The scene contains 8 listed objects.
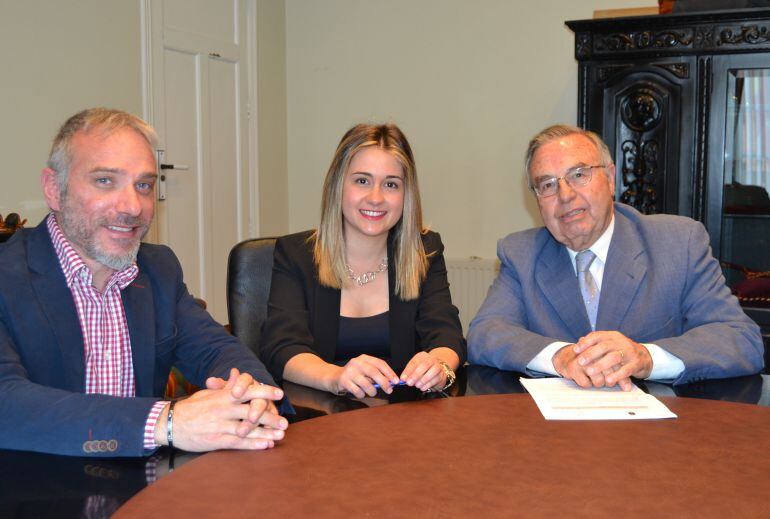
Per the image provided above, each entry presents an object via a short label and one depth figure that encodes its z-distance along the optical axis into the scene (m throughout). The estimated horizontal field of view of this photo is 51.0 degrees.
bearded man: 1.38
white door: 4.62
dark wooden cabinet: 3.67
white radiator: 5.16
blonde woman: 2.20
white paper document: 1.41
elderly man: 1.84
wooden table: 1.01
